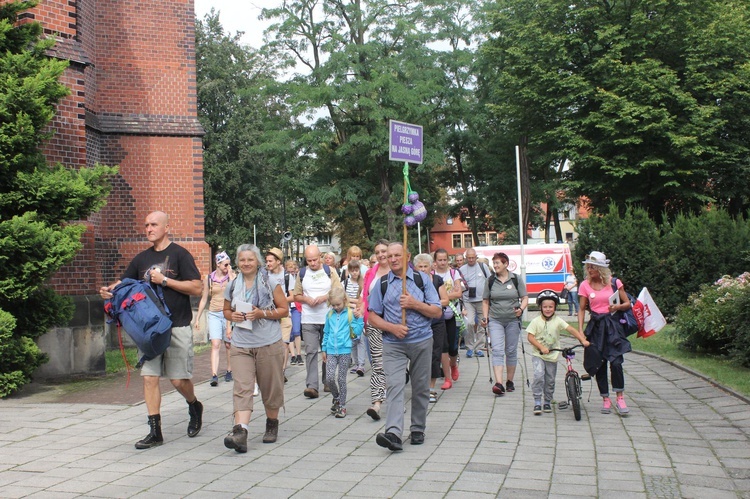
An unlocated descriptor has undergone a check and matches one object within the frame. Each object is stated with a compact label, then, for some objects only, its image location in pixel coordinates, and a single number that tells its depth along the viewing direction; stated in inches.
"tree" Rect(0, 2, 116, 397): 367.9
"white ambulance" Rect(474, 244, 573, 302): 1289.4
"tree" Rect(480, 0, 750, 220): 1091.3
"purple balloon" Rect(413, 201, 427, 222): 310.0
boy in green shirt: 333.7
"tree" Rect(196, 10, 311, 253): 1763.0
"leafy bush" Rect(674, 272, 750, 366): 425.1
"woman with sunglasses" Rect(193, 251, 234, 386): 423.8
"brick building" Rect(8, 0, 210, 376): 642.2
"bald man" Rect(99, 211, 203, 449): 269.9
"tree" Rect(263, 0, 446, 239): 1418.6
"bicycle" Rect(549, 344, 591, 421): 315.3
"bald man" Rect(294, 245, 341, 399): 376.5
